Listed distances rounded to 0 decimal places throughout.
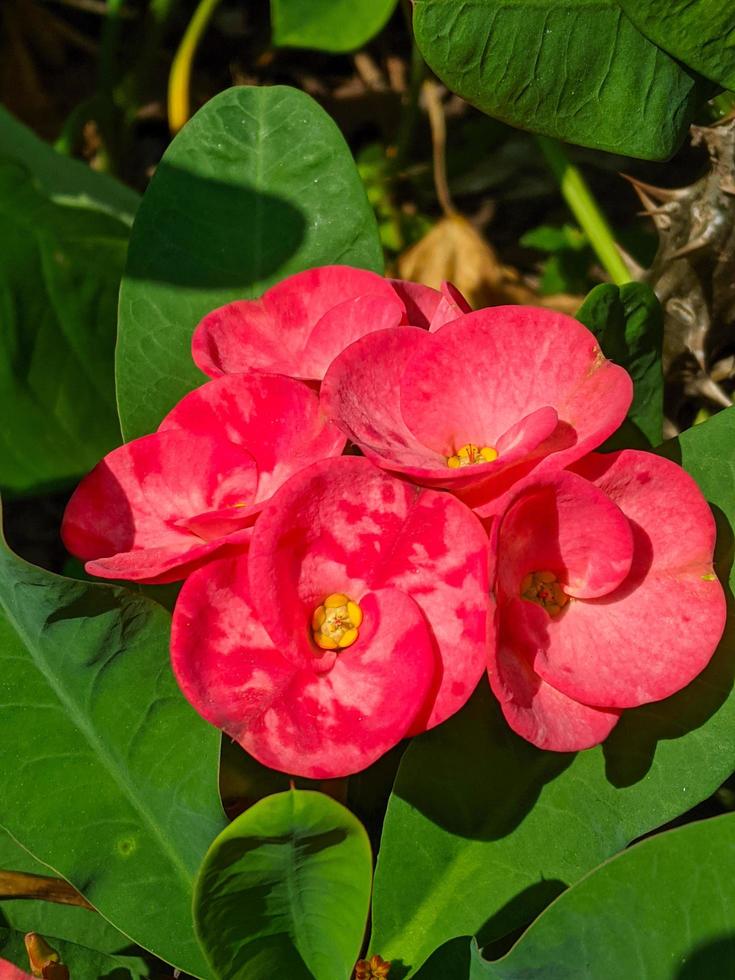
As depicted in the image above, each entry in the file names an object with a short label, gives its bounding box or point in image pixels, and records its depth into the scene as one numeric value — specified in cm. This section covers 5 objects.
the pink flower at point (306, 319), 47
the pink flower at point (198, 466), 47
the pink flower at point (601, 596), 45
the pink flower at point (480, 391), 45
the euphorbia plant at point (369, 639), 45
